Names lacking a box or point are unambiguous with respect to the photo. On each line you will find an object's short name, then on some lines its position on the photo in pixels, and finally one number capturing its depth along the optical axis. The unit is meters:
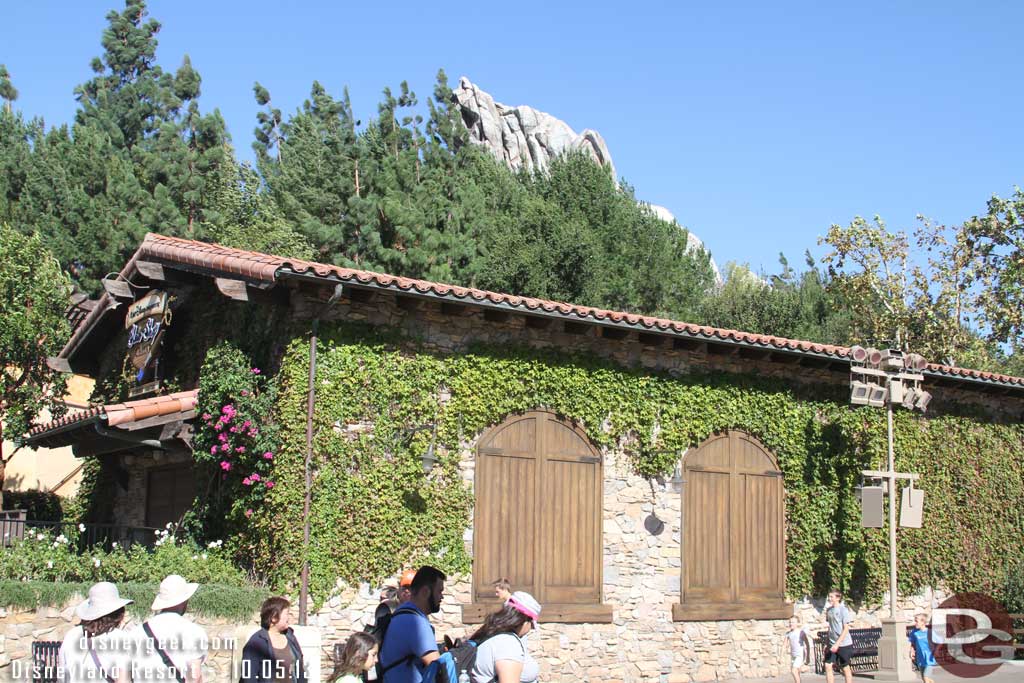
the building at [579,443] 13.01
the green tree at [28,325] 17.72
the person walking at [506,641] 5.85
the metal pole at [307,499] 11.91
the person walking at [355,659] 6.73
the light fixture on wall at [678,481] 15.02
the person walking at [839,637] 13.59
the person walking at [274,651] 6.41
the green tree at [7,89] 35.53
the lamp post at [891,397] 15.07
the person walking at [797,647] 13.41
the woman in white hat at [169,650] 5.91
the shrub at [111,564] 11.91
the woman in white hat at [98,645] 5.93
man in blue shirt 5.93
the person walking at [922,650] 13.70
